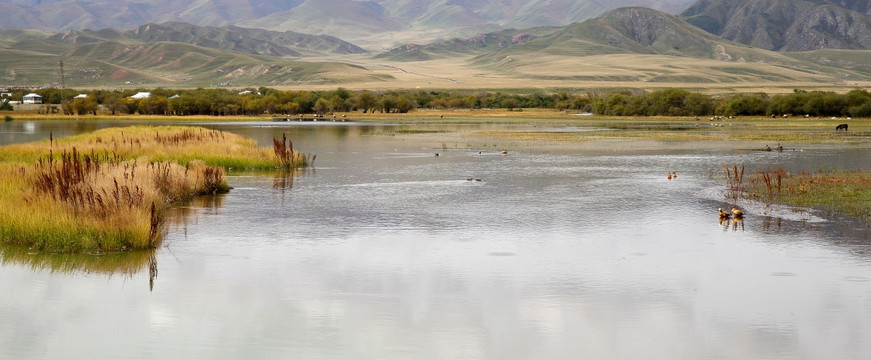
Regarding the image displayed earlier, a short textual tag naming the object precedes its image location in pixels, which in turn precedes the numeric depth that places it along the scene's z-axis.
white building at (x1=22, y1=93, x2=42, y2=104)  152.70
